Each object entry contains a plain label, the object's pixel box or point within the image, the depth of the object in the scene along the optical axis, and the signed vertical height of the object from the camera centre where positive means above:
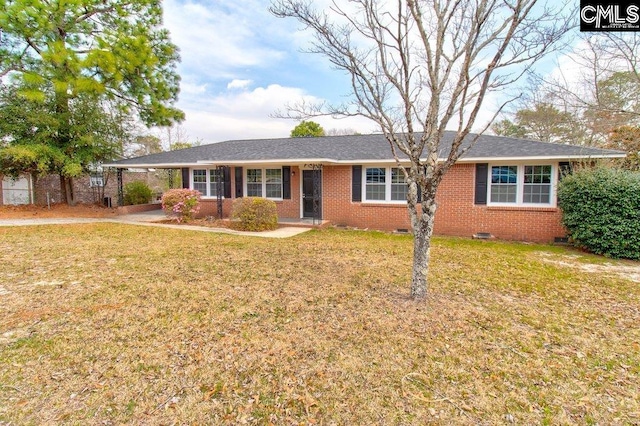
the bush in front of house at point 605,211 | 7.71 -0.54
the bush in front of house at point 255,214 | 11.09 -0.75
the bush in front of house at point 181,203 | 12.81 -0.39
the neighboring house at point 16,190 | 15.21 +0.25
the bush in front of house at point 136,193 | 17.20 +0.04
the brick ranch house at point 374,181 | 9.80 +0.42
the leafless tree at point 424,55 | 4.07 +1.92
